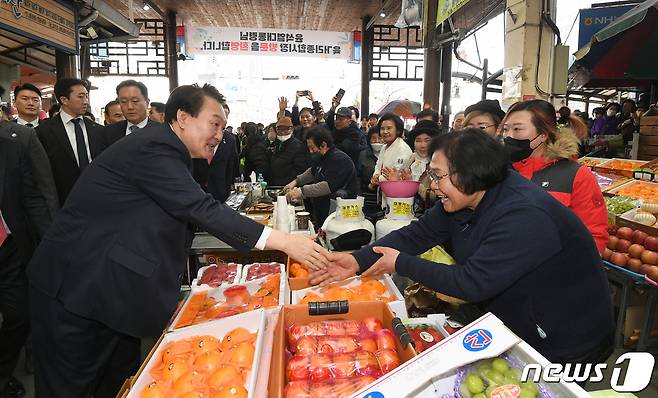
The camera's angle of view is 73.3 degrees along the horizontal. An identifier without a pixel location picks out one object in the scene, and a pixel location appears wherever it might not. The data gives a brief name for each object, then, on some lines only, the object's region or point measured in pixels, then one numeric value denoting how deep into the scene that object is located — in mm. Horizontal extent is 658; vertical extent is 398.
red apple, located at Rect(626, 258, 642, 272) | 2934
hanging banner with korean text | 10359
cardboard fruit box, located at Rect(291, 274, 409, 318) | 1938
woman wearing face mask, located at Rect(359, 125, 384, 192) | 5688
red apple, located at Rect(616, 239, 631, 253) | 3084
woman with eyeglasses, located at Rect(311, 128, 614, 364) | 1479
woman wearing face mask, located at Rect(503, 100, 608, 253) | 2367
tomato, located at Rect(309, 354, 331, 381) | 1382
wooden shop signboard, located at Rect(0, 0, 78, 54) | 4391
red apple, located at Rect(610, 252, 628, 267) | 3029
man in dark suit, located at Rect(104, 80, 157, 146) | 3811
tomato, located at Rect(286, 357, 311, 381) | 1386
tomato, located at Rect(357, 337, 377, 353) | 1522
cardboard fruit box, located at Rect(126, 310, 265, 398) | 1629
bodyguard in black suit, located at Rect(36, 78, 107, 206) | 3605
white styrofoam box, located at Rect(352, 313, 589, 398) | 980
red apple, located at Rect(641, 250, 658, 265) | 2817
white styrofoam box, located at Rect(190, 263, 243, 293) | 2191
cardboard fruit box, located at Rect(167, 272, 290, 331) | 2032
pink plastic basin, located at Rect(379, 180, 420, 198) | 3098
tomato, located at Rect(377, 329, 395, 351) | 1514
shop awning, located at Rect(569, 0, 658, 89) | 6074
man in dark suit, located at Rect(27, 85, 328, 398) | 1664
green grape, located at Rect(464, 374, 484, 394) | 1122
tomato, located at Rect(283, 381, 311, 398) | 1280
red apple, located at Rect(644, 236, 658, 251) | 2889
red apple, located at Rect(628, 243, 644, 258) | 2949
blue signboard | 5688
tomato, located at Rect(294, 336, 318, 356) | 1505
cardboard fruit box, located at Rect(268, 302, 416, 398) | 1623
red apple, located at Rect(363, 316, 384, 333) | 1647
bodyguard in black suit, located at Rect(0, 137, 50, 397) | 2486
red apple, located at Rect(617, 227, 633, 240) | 3121
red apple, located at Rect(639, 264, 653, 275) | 2834
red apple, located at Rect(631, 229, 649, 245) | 3021
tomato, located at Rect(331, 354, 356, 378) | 1389
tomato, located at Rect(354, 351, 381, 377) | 1385
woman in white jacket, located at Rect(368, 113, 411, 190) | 4477
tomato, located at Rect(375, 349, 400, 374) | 1410
